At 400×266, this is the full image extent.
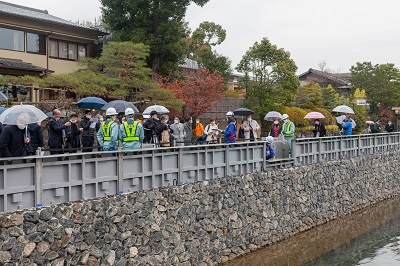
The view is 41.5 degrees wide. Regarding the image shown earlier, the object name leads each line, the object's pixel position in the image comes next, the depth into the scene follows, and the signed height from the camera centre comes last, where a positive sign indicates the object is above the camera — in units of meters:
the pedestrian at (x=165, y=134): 16.86 +0.15
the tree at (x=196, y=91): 34.59 +3.11
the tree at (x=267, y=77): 38.12 +4.37
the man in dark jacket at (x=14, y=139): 10.80 +0.05
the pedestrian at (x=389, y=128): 35.20 +0.43
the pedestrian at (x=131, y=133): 13.75 +0.16
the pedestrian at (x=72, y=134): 15.83 +0.19
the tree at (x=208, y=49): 48.38 +8.26
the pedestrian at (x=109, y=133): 14.15 +0.18
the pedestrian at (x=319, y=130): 26.11 +0.28
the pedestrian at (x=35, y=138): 12.66 +0.08
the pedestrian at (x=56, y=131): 14.30 +0.26
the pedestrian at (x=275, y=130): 21.08 +0.26
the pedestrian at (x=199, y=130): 22.94 +0.35
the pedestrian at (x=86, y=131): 16.72 +0.29
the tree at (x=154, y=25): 35.06 +7.71
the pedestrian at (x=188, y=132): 20.03 +0.24
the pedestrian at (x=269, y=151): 18.48 -0.50
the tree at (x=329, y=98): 53.16 +3.84
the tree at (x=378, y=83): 60.22 +6.03
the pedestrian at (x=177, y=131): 19.31 +0.27
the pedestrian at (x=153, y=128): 16.59 +0.35
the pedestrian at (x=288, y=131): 20.17 +0.20
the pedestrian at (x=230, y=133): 17.84 +0.15
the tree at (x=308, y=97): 46.97 +3.49
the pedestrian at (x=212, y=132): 20.39 +0.23
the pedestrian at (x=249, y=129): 20.80 +0.32
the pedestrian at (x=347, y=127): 25.80 +0.41
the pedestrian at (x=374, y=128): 32.91 +0.42
